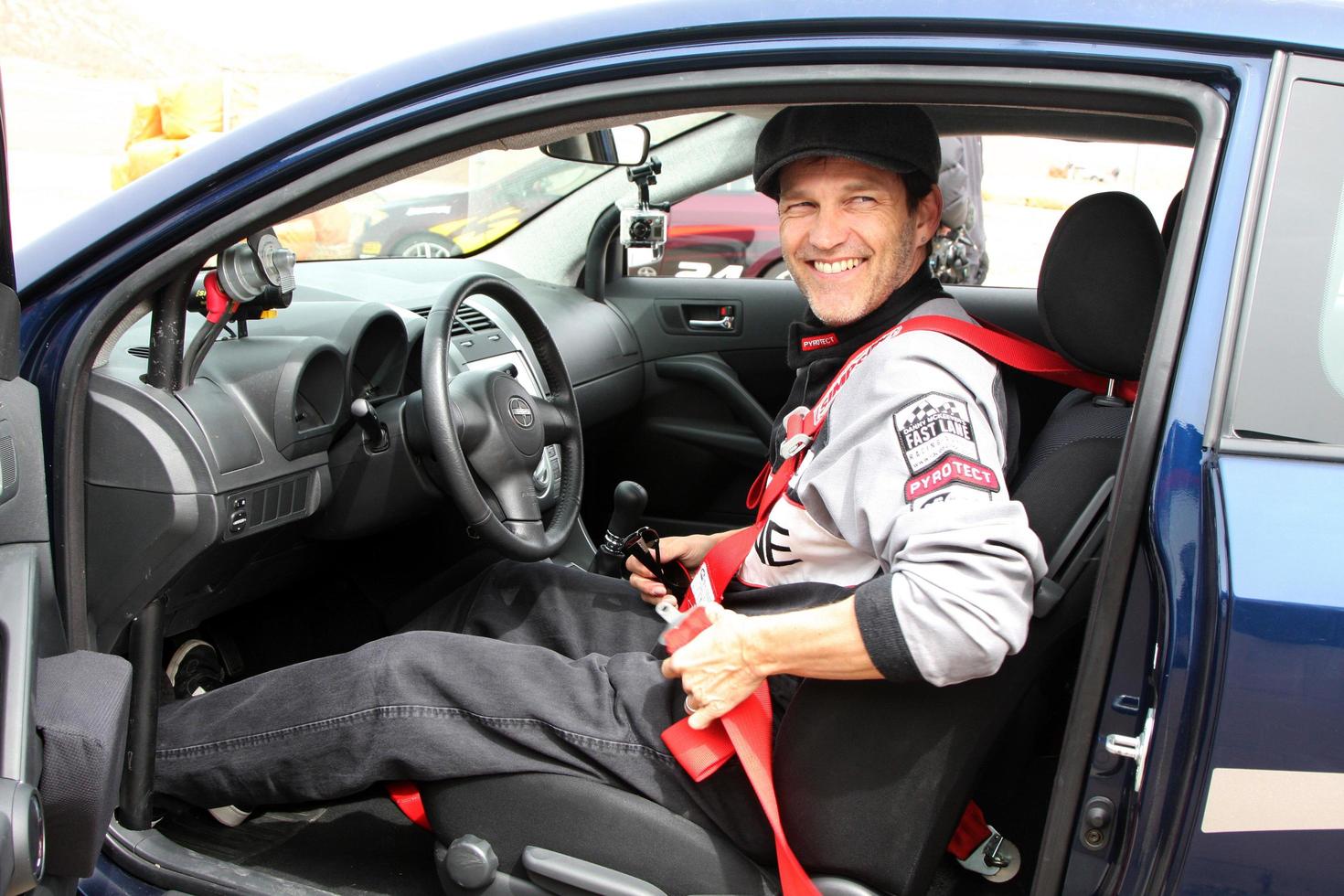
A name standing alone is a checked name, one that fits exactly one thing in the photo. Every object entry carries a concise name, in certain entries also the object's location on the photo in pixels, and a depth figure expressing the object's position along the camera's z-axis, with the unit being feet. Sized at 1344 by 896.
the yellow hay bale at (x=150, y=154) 44.96
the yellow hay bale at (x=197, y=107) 50.96
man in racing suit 4.29
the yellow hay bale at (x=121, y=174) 43.78
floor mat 5.84
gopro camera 10.05
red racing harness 4.84
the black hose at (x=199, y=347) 5.47
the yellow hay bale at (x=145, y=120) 52.90
